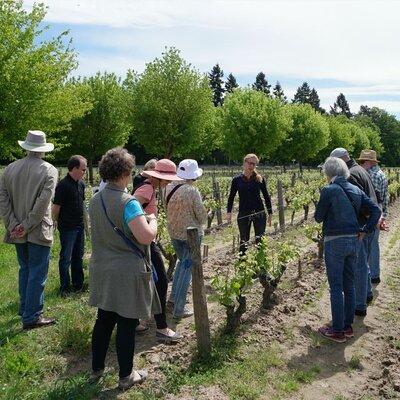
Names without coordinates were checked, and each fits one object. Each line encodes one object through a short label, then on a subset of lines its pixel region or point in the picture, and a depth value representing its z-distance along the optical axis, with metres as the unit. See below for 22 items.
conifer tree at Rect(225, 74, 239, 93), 78.00
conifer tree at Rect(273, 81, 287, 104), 92.36
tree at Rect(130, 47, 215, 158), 24.22
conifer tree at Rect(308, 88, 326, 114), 95.75
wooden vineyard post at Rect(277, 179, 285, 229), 11.37
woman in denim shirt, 4.78
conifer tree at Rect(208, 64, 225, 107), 77.00
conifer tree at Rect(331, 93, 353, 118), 114.50
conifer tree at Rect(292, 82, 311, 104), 98.00
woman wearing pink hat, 4.43
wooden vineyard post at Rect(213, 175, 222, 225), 12.59
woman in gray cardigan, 3.49
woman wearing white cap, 5.05
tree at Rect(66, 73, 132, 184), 26.05
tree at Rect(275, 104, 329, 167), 41.25
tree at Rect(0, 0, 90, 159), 13.24
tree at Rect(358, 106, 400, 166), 81.38
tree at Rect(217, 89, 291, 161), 29.09
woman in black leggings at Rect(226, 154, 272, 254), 7.10
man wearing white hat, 4.78
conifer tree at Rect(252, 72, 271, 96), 90.38
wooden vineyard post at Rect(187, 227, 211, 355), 4.24
